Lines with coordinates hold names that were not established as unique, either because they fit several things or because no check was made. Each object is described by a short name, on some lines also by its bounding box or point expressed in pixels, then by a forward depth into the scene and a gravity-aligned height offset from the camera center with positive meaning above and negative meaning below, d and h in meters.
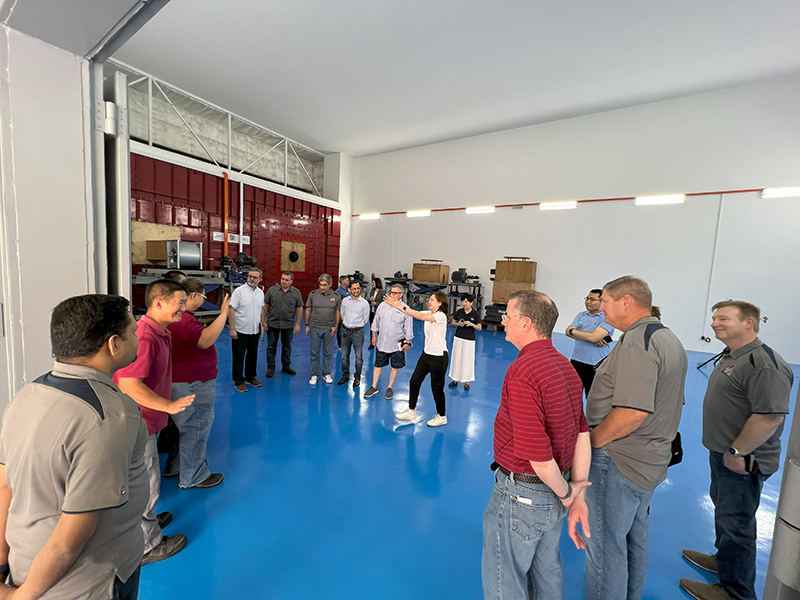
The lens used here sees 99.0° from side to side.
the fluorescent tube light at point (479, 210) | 12.31 +2.23
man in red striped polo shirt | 1.50 -0.87
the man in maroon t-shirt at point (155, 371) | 2.15 -0.74
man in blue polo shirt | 4.36 -0.77
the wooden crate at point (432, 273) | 12.83 -0.14
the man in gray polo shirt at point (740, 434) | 2.05 -0.93
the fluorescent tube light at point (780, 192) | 8.30 +2.29
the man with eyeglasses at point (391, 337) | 5.18 -1.08
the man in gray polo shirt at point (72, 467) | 1.07 -0.69
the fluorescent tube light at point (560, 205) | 10.90 +2.26
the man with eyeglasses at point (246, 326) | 5.32 -1.05
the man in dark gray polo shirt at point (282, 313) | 5.96 -0.90
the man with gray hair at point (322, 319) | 5.88 -0.95
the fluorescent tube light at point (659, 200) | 9.48 +2.27
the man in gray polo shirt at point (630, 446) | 1.78 -0.90
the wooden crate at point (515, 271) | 11.32 +0.06
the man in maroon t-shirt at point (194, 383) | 2.84 -1.07
